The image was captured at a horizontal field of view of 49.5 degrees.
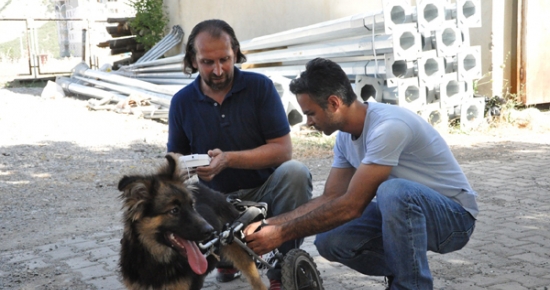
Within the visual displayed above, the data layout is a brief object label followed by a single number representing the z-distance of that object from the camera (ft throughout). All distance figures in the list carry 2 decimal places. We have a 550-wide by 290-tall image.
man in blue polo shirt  15.11
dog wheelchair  11.54
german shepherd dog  12.41
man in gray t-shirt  11.93
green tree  68.90
